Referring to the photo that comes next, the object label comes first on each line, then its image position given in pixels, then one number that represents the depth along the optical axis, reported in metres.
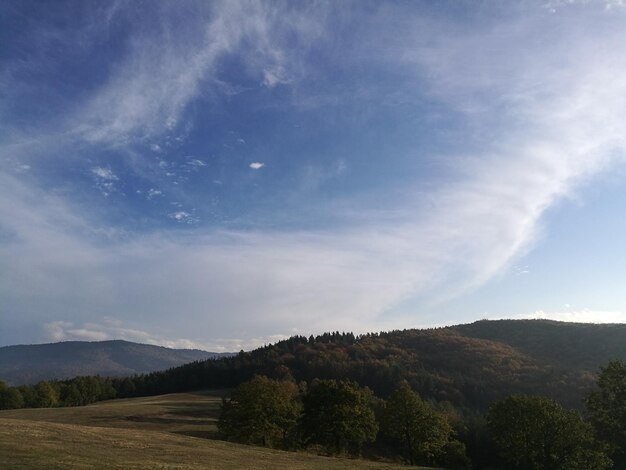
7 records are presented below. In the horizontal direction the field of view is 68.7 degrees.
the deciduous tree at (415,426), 77.19
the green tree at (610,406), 49.84
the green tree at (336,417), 74.75
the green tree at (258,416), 75.56
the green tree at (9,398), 150.01
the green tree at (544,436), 61.00
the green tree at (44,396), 162.50
